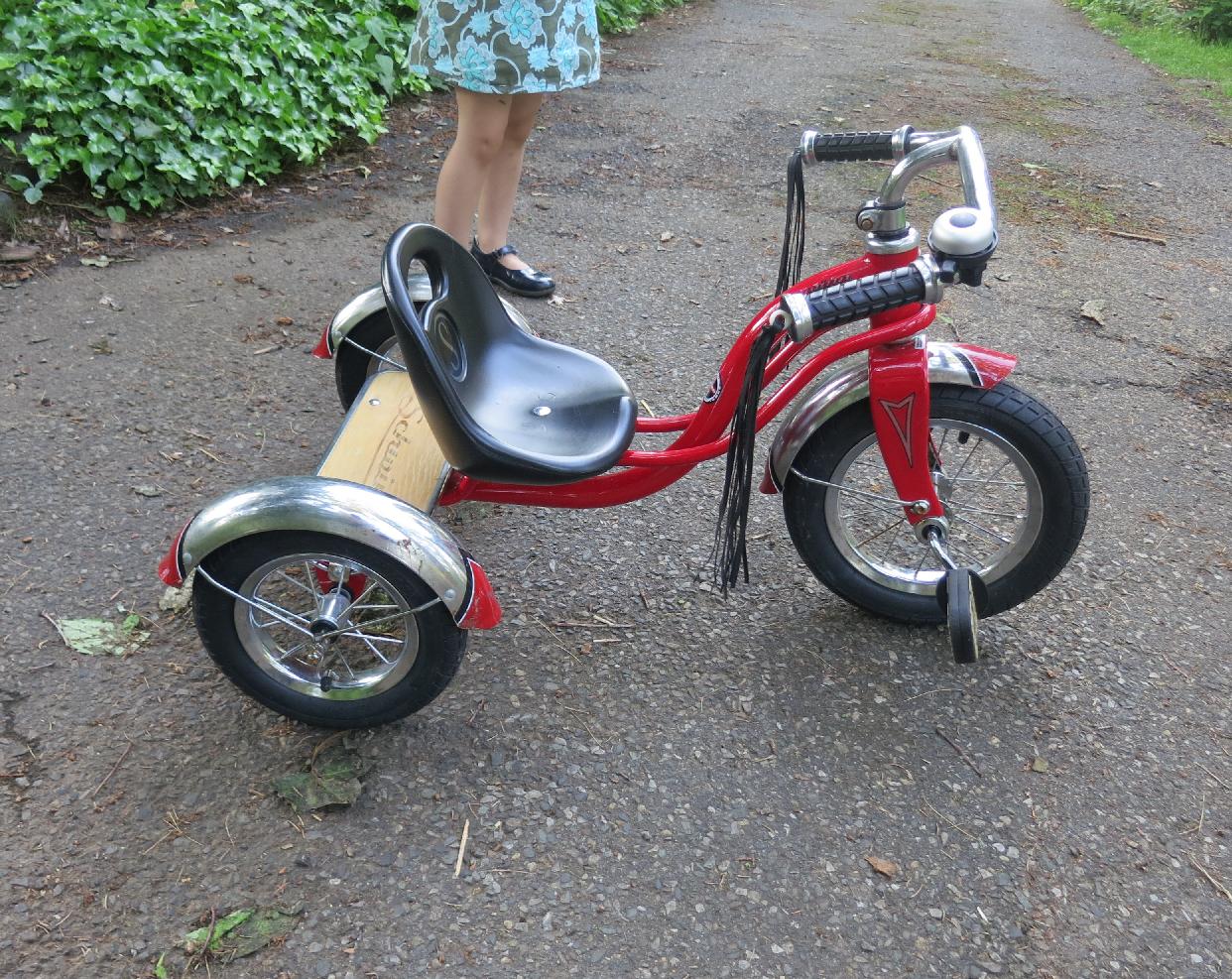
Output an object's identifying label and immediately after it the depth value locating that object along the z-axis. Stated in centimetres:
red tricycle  189
